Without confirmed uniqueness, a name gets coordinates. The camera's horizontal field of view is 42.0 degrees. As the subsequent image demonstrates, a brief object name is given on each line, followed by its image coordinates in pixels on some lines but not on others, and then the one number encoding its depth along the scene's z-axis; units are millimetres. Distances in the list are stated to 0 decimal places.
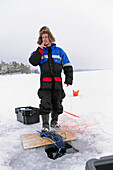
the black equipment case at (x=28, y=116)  2809
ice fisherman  2382
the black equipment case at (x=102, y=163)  815
